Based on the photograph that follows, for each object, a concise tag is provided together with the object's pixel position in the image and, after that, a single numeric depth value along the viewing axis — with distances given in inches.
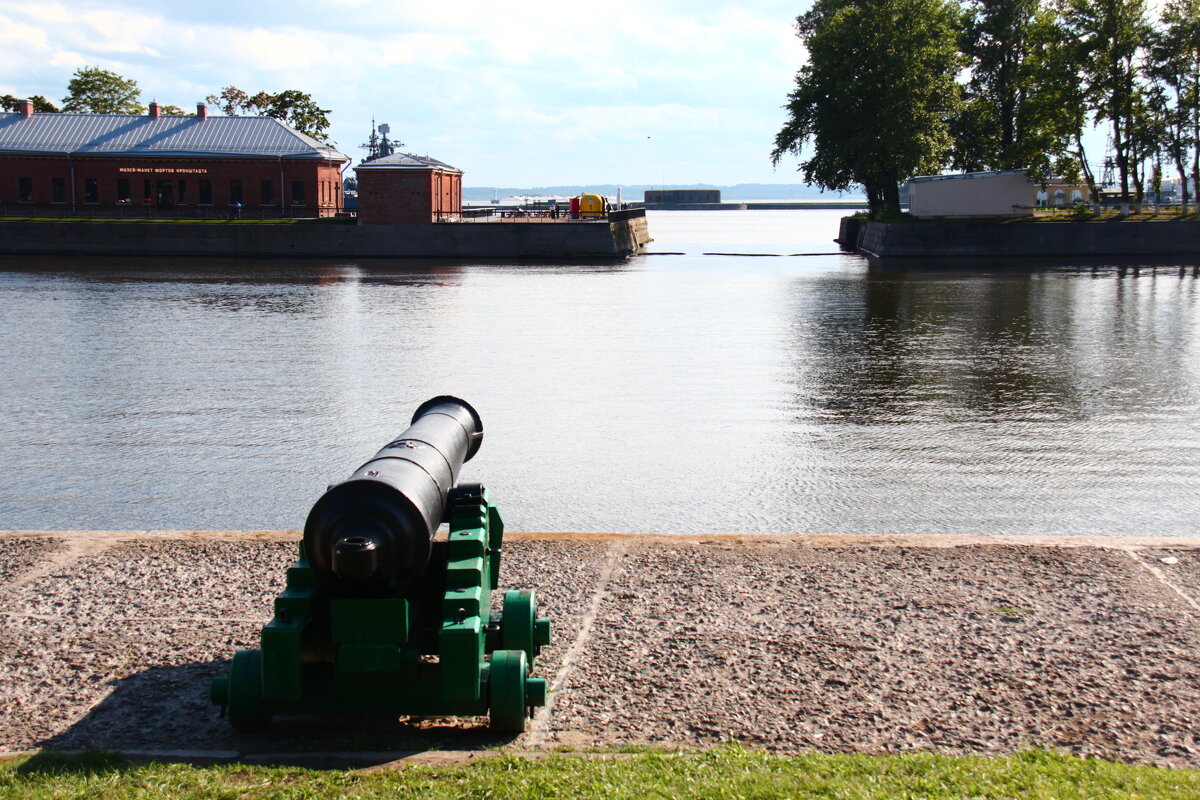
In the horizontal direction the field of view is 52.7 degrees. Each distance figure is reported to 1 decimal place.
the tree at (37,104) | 3465.8
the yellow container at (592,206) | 2908.5
